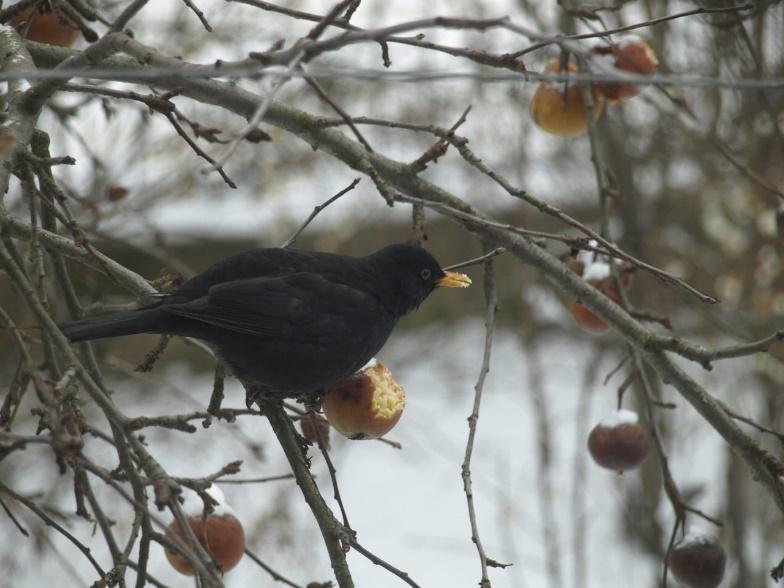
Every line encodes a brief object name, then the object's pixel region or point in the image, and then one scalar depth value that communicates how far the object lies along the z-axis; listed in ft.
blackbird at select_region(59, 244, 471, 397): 16.53
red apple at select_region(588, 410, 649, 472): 17.66
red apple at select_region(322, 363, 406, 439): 15.90
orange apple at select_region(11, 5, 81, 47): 18.76
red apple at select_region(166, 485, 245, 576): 15.64
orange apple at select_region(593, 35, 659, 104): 19.47
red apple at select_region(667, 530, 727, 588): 16.19
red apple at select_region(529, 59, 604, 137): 19.67
